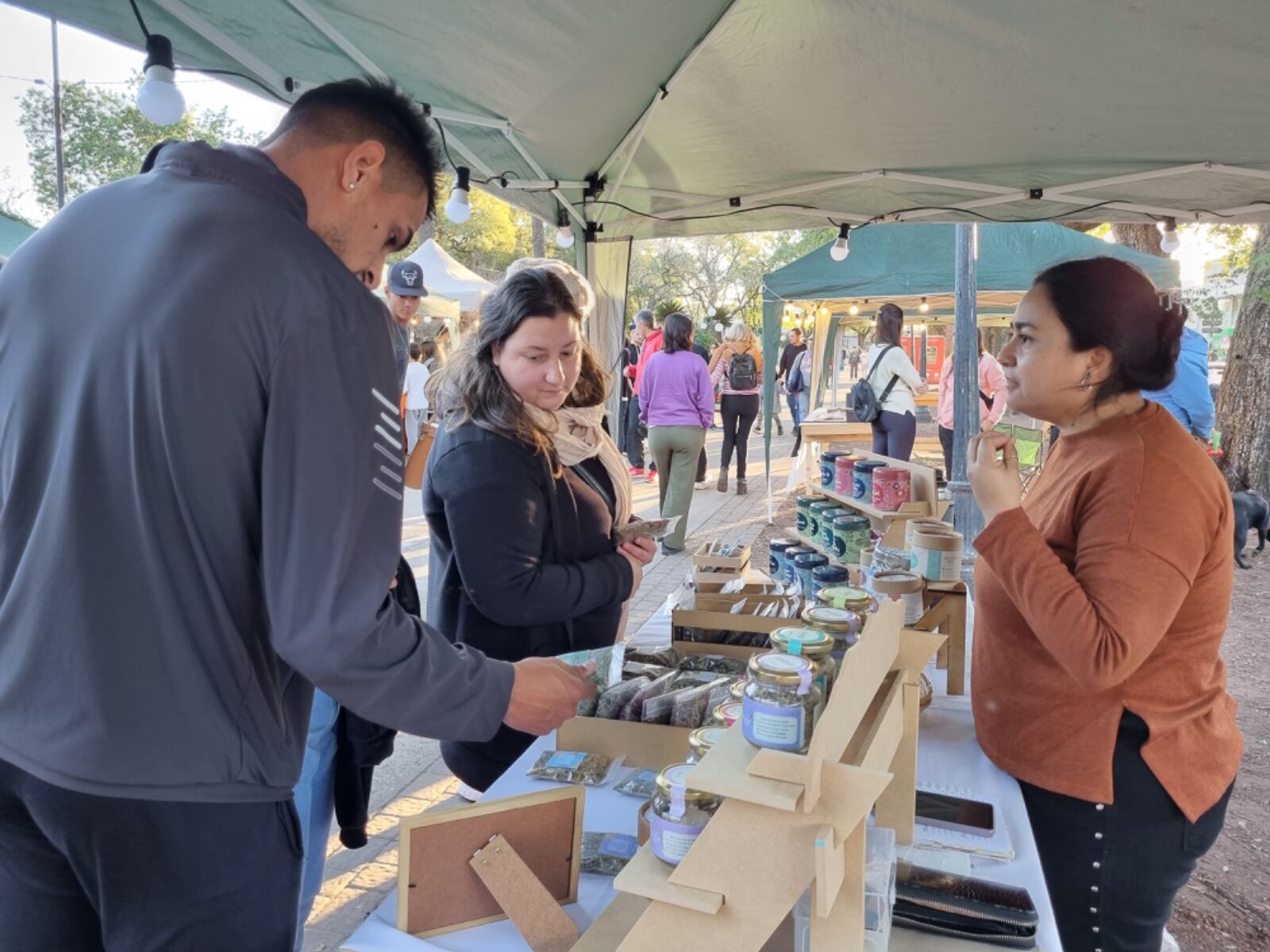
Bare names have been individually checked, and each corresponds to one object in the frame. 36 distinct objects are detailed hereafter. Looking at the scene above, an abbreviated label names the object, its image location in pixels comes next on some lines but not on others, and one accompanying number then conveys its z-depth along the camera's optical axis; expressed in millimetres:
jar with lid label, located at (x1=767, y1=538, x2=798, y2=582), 3111
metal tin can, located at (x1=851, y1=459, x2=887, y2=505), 3773
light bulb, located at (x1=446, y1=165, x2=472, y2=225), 3045
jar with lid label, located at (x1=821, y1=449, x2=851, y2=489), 4645
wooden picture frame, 1168
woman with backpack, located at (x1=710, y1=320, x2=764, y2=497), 9766
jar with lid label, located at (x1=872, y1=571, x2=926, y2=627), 1971
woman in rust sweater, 1465
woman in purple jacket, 7363
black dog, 4164
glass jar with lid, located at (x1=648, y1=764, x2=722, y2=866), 1010
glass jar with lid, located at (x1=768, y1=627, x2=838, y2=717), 1046
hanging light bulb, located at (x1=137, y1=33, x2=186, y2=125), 1760
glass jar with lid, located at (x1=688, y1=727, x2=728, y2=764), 1184
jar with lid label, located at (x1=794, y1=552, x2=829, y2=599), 2807
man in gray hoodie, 1031
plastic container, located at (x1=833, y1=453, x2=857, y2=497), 4188
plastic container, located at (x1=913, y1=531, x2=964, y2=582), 2148
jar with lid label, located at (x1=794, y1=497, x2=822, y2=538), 4184
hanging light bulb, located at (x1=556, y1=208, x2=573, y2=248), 3789
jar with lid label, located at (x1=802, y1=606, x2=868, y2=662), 1334
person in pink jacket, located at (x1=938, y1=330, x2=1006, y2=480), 8906
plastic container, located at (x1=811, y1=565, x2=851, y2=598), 2570
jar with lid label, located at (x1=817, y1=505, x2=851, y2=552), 3715
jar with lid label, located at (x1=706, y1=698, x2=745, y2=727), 1288
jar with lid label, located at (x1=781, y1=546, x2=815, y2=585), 2941
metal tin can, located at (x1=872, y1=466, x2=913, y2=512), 3529
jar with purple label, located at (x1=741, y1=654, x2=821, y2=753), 913
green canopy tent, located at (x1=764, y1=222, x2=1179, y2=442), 8734
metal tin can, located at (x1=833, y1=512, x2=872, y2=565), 3441
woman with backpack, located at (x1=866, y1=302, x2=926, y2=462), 7902
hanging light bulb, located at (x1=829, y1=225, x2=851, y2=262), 4594
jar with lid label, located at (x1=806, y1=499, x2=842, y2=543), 3975
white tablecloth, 1174
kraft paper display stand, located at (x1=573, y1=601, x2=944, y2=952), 894
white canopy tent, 13797
